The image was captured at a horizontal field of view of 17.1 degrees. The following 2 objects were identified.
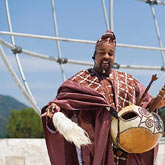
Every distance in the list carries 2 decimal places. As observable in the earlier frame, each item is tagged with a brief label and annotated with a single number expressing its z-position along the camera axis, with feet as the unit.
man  18.84
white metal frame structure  33.24
